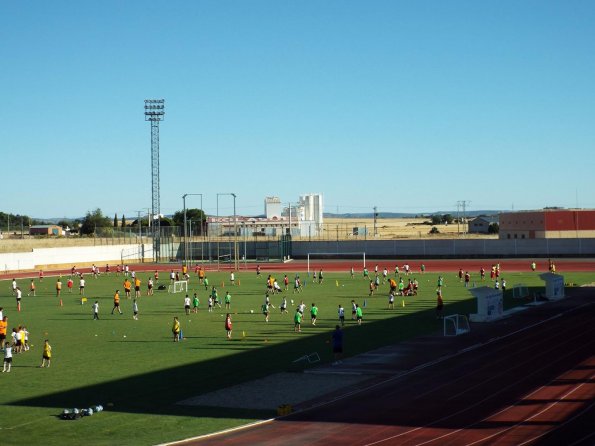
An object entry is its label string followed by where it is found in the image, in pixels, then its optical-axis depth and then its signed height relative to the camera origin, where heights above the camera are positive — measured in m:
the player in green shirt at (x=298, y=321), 40.84 -4.01
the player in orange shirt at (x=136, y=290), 60.19 -3.41
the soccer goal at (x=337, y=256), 107.56 -2.30
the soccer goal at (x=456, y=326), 39.31 -4.42
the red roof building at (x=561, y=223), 118.19 +1.37
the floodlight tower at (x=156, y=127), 110.72 +15.12
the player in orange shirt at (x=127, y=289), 61.54 -3.41
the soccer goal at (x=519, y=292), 56.54 -4.01
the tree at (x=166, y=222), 167.34 +4.00
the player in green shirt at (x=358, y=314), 43.59 -4.00
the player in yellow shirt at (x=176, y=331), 38.50 -4.09
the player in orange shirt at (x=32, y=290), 66.50 -3.70
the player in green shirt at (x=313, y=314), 43.46 -3.89
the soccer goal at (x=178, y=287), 67.00 -3.71
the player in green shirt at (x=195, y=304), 51.16 -3.84
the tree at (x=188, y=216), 191.32 +5.93
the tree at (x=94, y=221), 176.84 +4.85
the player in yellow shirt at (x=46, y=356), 31.70 -4.22
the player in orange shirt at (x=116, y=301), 50.50 -3.50
